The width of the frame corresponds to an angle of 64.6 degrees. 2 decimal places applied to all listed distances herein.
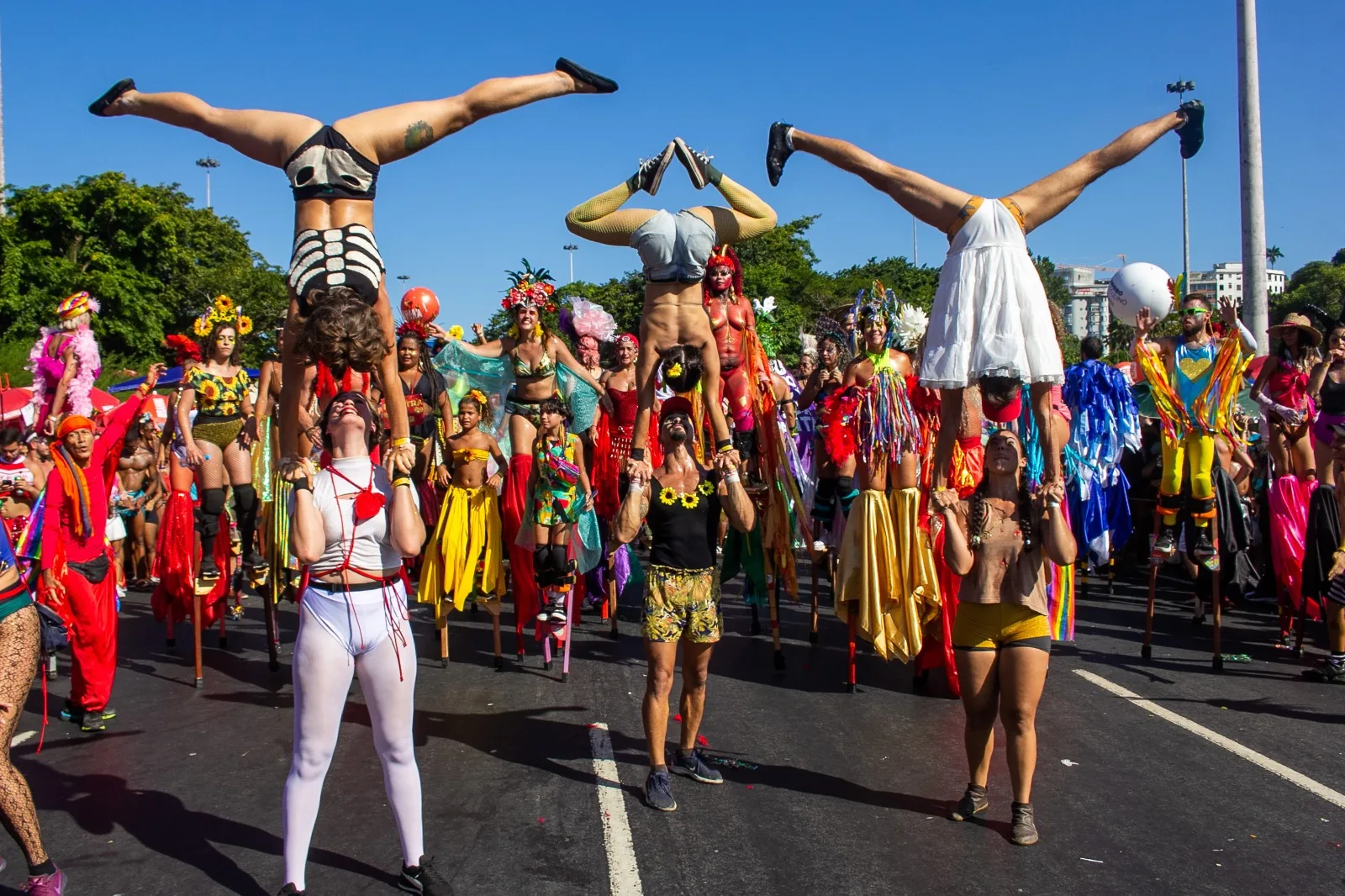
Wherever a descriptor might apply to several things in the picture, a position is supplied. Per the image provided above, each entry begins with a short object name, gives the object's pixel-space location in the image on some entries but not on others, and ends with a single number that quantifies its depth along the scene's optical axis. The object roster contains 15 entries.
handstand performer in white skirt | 4.67
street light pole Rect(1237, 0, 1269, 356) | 14.32
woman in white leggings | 3.86
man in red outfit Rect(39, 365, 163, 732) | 6.05
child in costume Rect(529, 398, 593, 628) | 7.29
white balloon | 7.45
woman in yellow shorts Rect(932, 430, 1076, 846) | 4.54
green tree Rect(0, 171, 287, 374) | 27.83
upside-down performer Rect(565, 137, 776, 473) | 6.35
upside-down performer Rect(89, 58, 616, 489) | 4.76
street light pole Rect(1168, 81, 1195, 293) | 39.79
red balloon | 9.20
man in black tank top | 5.01
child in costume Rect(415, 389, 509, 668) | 7.46
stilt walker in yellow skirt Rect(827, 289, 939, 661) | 6.74
